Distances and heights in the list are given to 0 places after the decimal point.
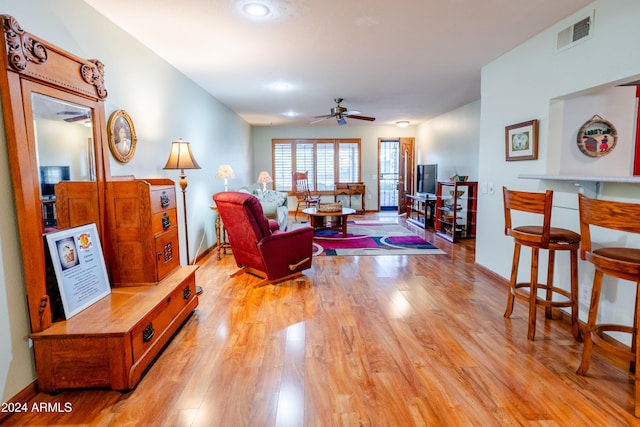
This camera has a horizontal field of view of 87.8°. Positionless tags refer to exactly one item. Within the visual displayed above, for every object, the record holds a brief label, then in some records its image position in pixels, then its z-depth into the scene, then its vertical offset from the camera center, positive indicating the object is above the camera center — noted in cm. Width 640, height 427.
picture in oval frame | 271 +37
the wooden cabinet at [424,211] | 678 -78
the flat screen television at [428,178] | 723 -7
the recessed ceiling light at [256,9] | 246 +127
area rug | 506 -113
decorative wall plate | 266 +29
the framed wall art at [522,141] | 310 +32
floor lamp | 337 +21
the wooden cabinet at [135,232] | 235 -37
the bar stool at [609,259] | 165 -45
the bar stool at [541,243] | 230 -49
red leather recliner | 330 -70
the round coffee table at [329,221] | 585 -86
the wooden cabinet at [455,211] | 579 -68
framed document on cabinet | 193 -54
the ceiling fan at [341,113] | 576 +110
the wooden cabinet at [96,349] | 179 -93
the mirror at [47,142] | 172 +23
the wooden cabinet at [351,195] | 926 -53
